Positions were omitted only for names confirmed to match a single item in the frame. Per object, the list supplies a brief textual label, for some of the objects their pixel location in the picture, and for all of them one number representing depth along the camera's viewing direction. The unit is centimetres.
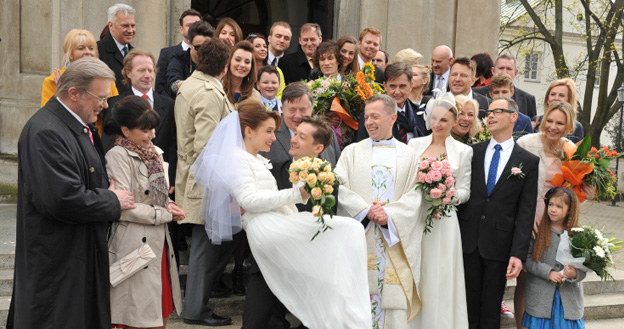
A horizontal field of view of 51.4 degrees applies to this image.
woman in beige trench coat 444
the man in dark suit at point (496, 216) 539
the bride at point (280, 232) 448
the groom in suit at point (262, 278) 474
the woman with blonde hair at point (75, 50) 581
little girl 561
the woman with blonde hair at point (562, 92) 646
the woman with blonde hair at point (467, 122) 601
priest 520
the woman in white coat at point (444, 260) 541
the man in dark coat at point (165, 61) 687
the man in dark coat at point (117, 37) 666
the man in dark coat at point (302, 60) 762
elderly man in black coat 371
